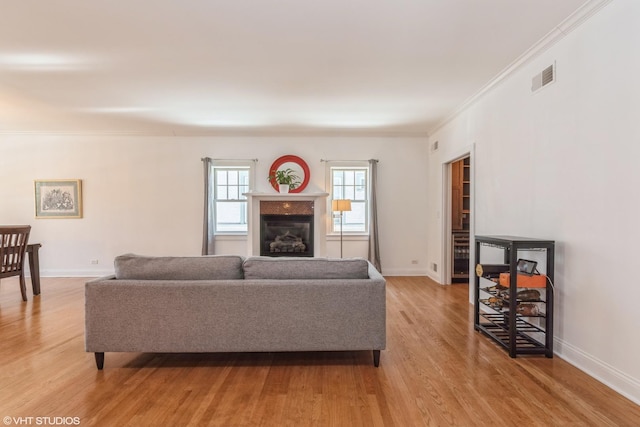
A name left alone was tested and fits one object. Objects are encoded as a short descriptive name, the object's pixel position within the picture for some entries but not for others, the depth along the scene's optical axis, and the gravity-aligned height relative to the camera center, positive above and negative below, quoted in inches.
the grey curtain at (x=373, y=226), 248.8 -12.2
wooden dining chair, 173.2 -22.2
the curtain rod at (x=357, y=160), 253.8 +36.5
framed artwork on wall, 248.8 +7.9
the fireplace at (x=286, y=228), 245.1 -13.9
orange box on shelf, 109.1 -22.8
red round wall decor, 251.6 +31.8
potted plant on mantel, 241.6 +22.2
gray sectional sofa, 96.1 -29.8
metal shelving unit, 109.3 -34.2
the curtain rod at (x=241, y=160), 253.0 +36.4
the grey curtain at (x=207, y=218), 244.9 -6.8
